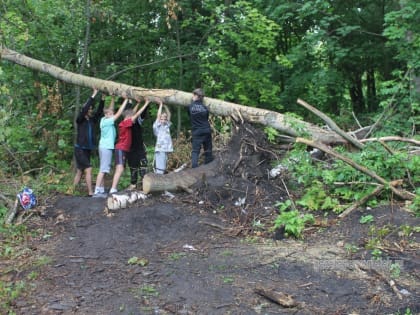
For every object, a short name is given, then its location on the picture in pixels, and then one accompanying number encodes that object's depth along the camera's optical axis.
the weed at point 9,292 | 4.98
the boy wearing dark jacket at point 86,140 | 9.06
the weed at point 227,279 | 5.27
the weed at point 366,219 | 6.56
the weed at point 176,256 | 6.06
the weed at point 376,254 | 5.64
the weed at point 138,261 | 5.91
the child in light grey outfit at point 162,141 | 9.13
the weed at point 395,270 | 5.25
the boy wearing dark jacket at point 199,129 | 8.78
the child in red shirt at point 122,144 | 8.79
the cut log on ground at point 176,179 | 7.95
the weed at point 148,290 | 5.09
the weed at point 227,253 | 6.06
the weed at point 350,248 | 5.89
